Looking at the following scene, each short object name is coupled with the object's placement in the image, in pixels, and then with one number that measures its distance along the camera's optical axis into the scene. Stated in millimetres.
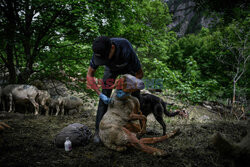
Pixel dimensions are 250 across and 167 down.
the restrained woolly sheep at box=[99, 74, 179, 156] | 2004
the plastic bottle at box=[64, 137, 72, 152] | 2111
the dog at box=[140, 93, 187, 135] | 2873
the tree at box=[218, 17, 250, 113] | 7137
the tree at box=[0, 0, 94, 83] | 3576
